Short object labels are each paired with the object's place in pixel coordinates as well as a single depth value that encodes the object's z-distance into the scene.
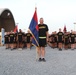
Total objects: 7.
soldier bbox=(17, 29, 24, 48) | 7.82
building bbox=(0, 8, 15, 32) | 20.76
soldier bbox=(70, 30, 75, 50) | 7.84
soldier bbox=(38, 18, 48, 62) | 4.26
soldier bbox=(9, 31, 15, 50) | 7.86
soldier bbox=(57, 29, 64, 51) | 7.72
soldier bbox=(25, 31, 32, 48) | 7.93
